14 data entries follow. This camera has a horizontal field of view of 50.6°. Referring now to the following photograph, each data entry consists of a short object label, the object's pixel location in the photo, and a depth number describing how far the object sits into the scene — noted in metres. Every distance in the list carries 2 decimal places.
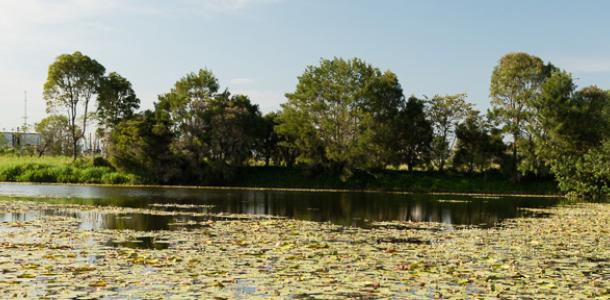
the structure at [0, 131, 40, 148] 120.75
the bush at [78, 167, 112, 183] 72.62
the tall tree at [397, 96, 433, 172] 75.38
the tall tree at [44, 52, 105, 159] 81.69
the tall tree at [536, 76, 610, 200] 63.59
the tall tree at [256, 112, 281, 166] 82.38
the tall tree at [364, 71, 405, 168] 73.00
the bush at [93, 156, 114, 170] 76.56
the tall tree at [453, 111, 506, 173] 72.44
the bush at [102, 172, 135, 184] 72.31
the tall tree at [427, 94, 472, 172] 75.81
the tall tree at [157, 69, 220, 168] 73.62
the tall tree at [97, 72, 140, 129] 84.38
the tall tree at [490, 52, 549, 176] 70.25
